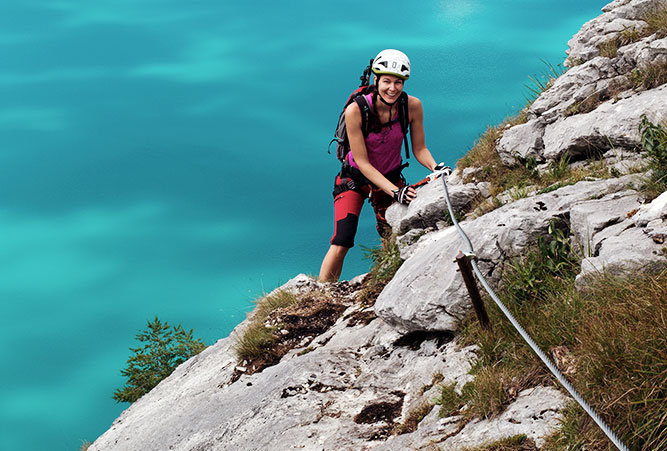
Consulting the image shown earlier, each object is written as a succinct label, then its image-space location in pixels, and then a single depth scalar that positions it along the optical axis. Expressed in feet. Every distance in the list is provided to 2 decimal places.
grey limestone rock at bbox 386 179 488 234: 21.76
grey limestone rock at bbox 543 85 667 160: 19.83
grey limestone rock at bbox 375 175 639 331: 15.75
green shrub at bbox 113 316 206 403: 43.83
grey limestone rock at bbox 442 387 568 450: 11.28
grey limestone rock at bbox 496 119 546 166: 22.95
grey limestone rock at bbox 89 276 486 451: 15.60
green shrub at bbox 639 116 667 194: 15.02
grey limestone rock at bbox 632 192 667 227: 13.26
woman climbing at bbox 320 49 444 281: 23.44
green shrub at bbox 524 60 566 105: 28.89
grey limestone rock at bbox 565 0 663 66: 27.07
